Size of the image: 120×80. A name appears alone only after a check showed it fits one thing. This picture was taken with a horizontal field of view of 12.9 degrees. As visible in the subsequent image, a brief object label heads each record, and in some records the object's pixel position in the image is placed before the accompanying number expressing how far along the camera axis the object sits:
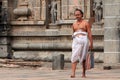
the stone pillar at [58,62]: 20.00
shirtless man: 14.61
